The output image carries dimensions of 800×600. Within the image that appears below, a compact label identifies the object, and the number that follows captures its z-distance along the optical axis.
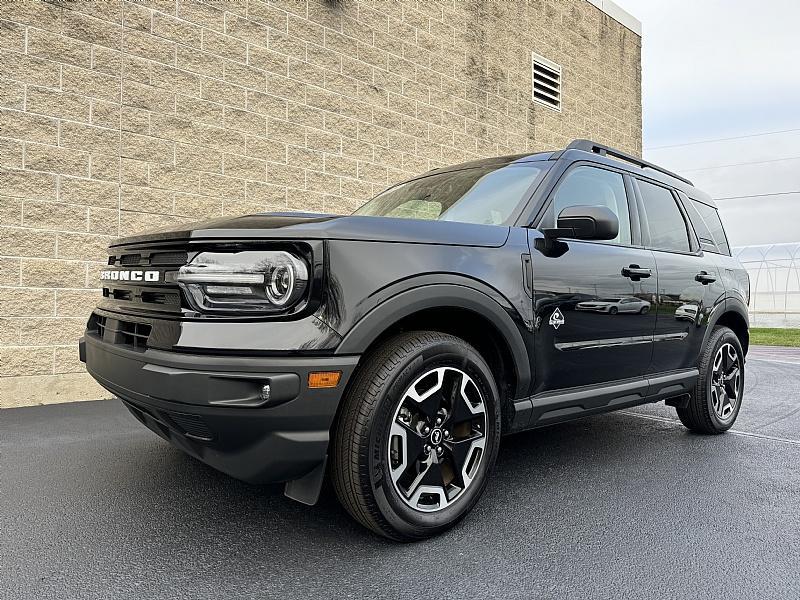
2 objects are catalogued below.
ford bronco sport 2.14
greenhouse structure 25.15
